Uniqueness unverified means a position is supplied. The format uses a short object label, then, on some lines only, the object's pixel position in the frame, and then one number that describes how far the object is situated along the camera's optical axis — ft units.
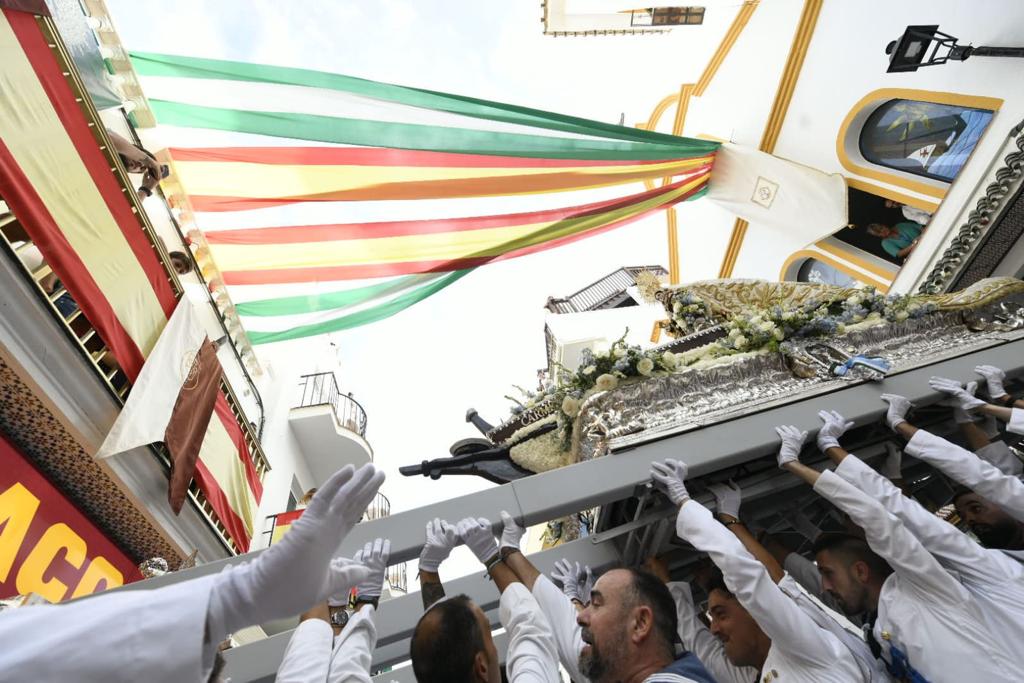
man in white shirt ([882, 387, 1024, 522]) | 6.70
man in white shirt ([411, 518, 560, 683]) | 4.44
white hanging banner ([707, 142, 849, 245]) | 19.93
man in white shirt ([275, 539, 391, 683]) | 4.54
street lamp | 14.12
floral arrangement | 8.68
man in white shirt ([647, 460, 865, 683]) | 5.00
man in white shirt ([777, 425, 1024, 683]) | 5.19
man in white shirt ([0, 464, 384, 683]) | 2.74
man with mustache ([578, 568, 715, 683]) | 5.15
